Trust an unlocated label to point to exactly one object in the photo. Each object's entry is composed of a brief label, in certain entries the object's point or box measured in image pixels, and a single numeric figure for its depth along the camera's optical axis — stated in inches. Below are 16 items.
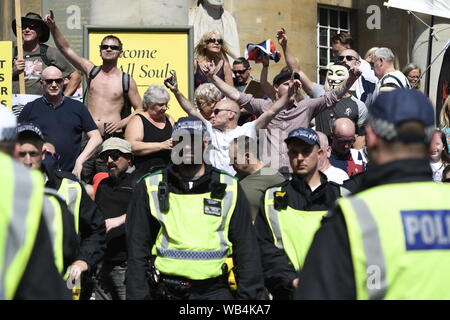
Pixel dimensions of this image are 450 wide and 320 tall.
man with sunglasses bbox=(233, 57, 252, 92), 1003.9
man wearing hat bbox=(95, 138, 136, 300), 660.1
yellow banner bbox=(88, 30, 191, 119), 933.2
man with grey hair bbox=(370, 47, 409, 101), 885.8
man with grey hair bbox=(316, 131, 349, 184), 687.1
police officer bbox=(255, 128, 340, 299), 556.1
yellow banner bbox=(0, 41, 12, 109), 810.8
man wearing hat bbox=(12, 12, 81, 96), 876.6
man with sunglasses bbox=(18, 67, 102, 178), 755.4
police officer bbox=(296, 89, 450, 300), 305.9
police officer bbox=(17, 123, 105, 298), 544.8
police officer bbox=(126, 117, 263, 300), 551.2
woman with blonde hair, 982.1
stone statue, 1195.9
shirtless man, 854.5
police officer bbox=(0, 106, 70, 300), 295.1
